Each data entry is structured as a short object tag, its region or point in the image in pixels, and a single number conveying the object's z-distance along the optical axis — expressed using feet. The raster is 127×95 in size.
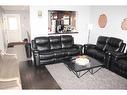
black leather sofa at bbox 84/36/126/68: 9.48
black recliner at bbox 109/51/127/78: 8.12
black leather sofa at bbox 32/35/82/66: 9.88
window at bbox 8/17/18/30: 19.03
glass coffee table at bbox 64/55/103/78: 7.66
